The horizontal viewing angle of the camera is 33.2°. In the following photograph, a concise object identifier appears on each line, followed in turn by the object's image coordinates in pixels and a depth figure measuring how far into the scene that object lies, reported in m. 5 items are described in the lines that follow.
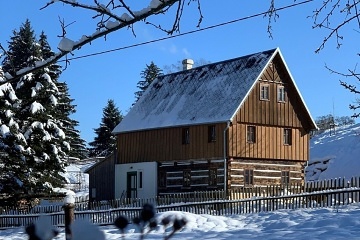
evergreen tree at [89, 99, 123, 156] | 64.81
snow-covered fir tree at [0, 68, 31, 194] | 31.11
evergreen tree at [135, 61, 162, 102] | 71.69
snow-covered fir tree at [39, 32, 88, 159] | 38.53
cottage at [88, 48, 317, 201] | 32.44
